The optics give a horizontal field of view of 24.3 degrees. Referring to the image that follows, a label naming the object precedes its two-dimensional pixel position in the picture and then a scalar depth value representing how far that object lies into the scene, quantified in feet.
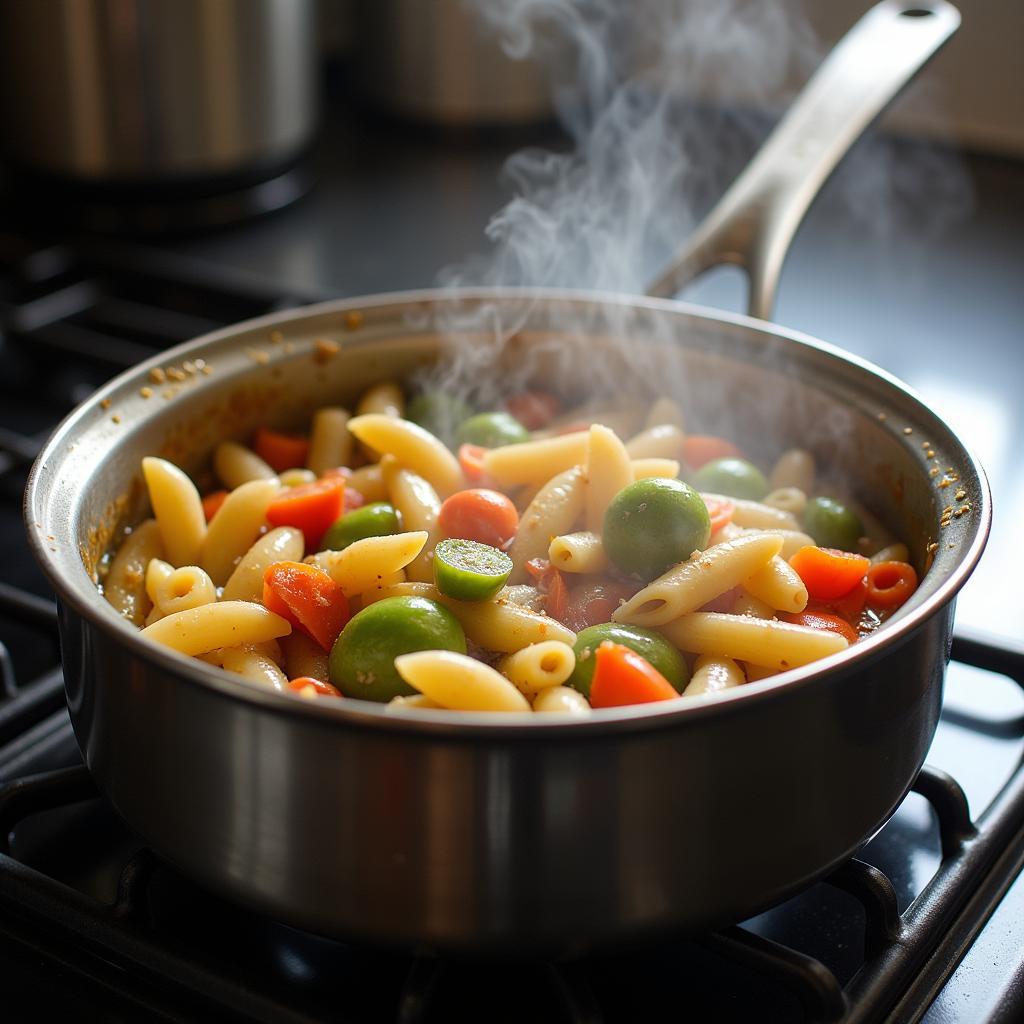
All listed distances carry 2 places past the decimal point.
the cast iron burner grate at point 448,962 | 1.79
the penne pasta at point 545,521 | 2.11
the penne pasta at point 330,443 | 2.34
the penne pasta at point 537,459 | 2.20
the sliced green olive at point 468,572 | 1.95
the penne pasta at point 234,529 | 2.16
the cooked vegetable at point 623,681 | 1.85
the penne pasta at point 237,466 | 2.28
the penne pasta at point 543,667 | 1.88
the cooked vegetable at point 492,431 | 2.30
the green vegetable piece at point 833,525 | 2.18
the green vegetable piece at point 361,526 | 2.13
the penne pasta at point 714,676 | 1.91
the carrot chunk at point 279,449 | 2.34
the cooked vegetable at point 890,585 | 2.07
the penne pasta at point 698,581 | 1.97
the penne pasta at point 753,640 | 1.91
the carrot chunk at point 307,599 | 1.99
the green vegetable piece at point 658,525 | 2.00
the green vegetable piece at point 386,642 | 1.90
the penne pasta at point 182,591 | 2.04
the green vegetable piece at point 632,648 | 1.91
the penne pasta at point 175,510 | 2.14
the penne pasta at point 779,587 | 2.01
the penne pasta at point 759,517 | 2.17
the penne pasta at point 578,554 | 2.03
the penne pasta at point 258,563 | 2.08
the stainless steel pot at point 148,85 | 2.99
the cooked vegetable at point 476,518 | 2.11
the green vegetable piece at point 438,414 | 2.37
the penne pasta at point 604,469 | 2.11
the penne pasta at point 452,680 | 1.80
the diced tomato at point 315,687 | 1.88
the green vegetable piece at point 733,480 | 2.24
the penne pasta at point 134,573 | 2.11
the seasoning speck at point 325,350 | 2.33
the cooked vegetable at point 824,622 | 2.03
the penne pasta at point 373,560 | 1.99
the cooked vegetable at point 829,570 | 2.06
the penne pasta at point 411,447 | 2.23
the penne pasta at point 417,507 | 2.09
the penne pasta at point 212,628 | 1.95
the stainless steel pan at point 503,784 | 1.66
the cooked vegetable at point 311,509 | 2.17
